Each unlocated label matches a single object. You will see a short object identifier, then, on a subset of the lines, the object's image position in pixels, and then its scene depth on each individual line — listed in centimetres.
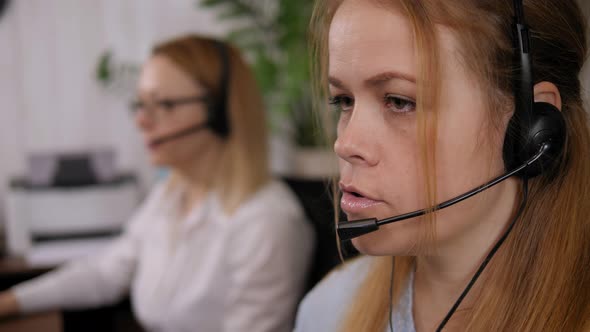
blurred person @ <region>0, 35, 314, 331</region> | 138
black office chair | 128
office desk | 125
